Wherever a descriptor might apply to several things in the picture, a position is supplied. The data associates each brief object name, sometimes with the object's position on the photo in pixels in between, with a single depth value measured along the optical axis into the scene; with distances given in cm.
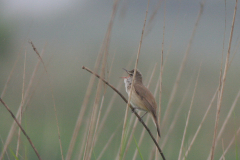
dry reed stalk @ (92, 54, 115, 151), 471
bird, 637
